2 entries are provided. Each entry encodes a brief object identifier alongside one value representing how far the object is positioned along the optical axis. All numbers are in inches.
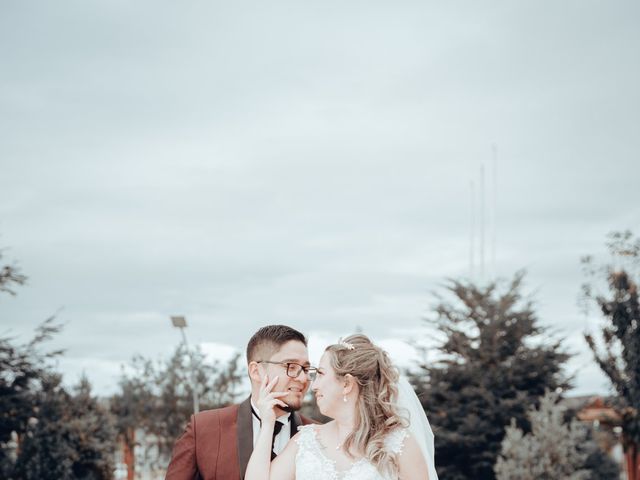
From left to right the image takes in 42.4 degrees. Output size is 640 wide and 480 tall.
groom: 187.3
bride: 181.6
